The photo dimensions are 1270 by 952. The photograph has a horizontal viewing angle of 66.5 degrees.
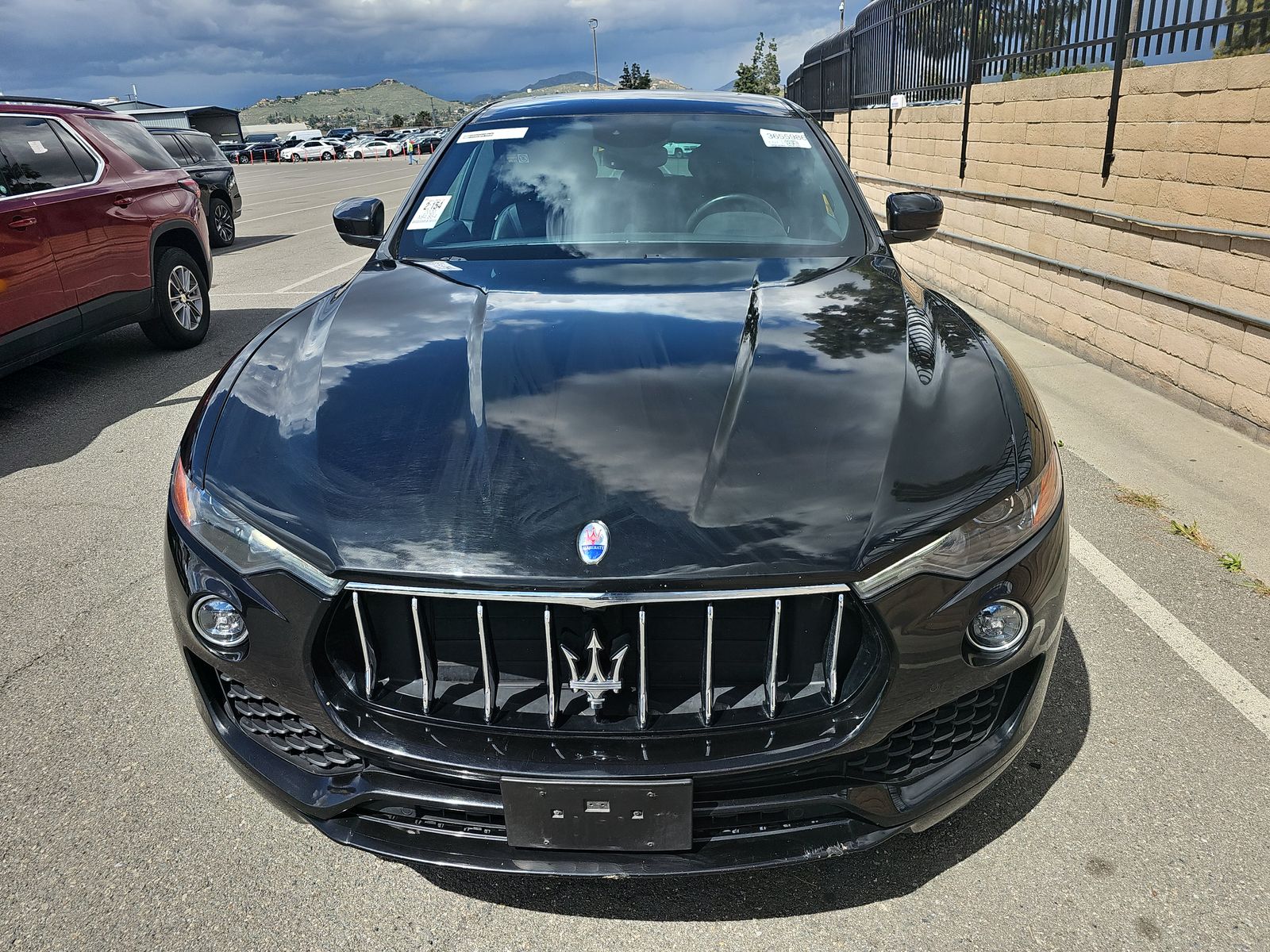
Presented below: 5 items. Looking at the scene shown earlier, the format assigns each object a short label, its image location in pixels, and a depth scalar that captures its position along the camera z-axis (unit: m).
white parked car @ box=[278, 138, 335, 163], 60.84
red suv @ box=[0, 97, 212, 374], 5.63
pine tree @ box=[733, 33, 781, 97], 62.38
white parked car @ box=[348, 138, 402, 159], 61.34
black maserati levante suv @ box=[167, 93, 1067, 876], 1.73
